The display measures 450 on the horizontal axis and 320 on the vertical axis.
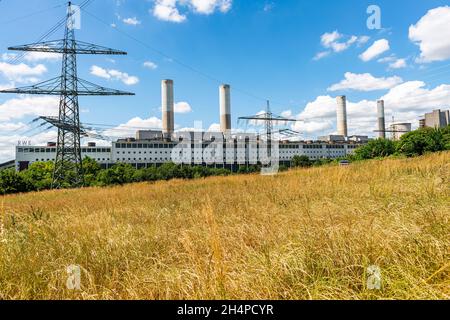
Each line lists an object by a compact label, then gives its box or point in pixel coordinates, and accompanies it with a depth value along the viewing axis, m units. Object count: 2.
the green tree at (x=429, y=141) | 31.16
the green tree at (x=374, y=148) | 41.65
